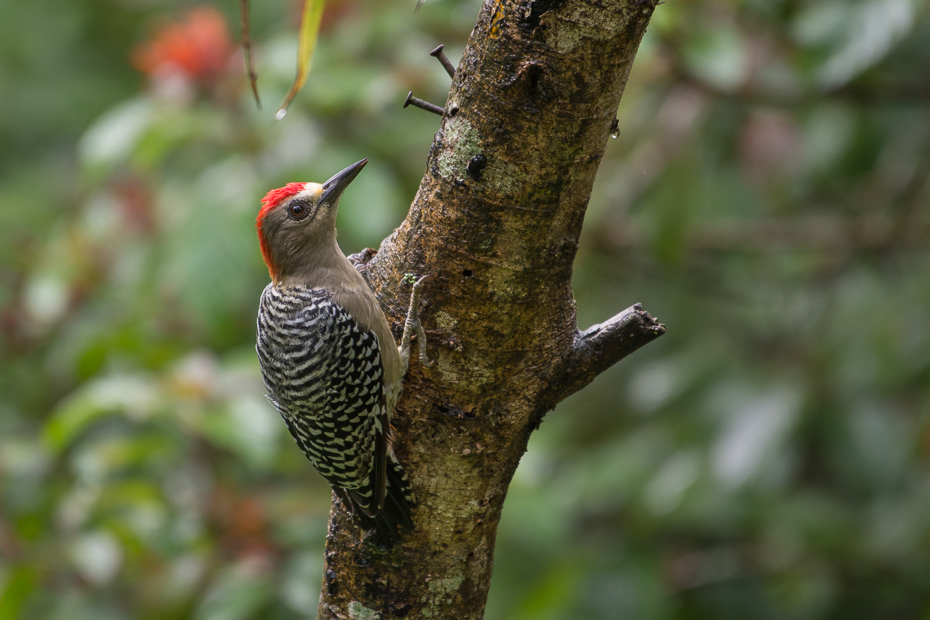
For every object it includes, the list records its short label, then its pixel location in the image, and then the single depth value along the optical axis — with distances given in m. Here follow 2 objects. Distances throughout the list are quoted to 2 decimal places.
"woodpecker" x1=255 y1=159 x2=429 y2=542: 4.87
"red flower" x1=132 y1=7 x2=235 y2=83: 7.96
